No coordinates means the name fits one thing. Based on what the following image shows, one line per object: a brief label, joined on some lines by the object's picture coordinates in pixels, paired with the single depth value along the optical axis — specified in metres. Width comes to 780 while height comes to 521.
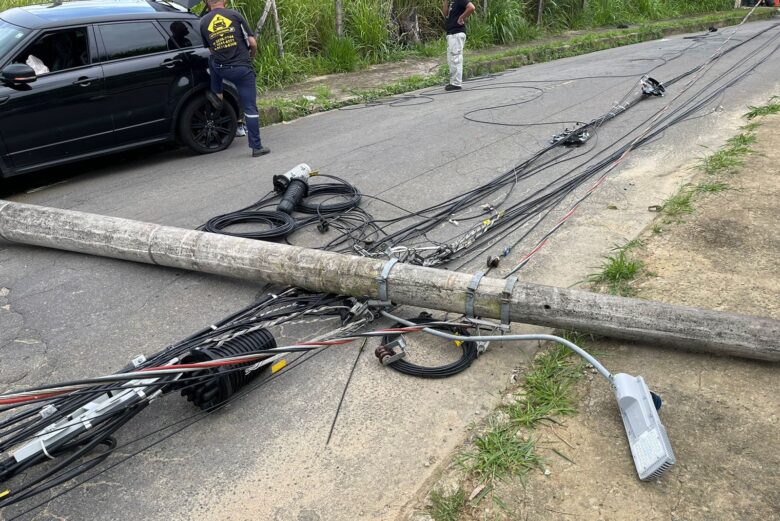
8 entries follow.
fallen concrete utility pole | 3.52
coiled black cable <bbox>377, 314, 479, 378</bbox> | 3.68
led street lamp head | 2.74
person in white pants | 11.97
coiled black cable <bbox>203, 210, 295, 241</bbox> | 5.48
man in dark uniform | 7.62
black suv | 6.68
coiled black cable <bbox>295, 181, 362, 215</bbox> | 6.03
